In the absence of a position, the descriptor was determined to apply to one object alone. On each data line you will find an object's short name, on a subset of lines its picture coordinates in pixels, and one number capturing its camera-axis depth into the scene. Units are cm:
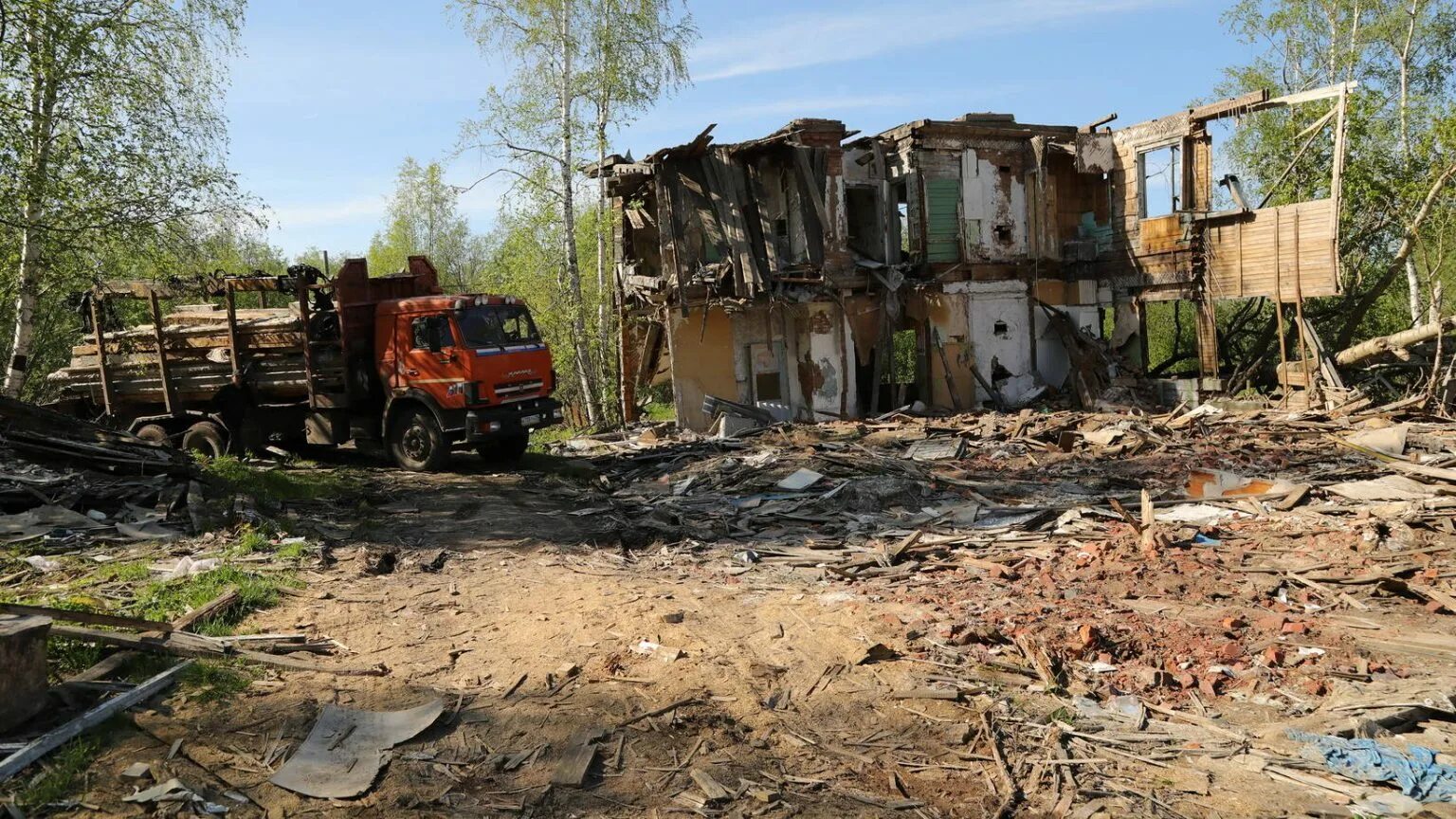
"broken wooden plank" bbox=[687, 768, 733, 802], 452
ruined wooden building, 2070
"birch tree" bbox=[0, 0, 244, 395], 1277
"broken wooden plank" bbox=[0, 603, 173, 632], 574
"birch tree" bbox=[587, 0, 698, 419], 2534
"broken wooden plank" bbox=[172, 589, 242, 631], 655
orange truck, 1447
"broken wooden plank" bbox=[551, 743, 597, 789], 466
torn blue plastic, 431
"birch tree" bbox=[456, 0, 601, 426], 2455
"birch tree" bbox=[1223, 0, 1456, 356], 2000
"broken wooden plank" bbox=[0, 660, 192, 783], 432
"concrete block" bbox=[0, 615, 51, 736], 468
